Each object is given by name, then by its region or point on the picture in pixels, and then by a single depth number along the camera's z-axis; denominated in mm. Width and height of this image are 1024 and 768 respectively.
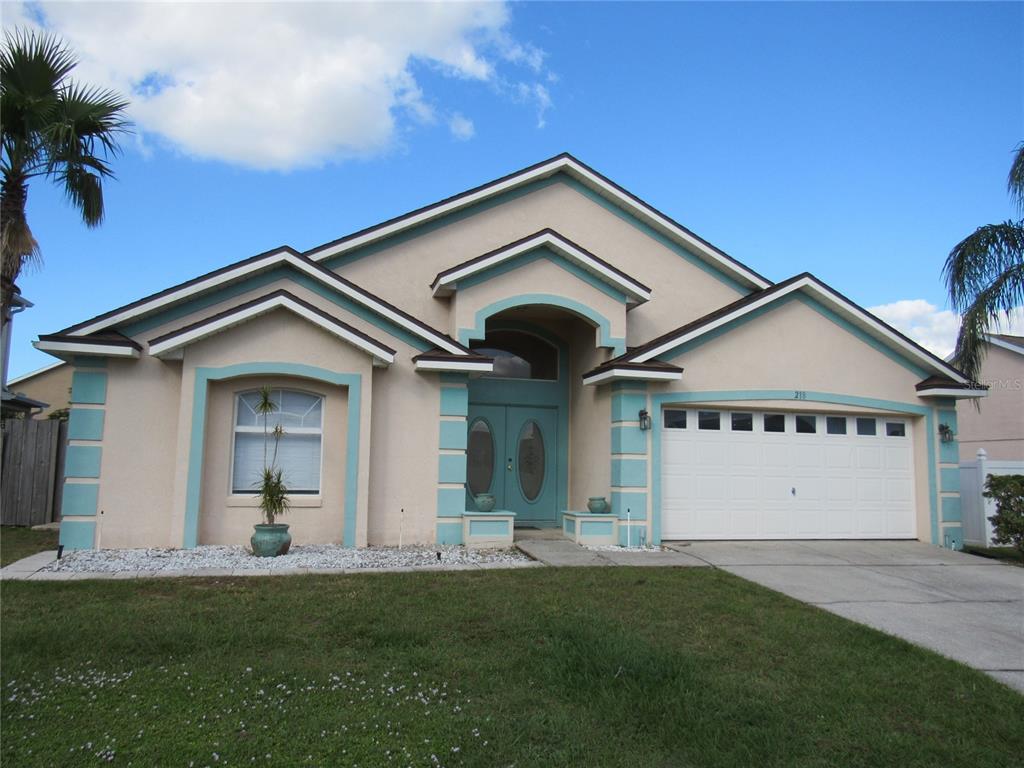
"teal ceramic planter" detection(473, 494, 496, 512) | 12633
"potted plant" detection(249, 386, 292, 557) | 10633
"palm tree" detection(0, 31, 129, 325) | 12125
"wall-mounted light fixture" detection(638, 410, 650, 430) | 12930
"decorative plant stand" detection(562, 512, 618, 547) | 12688
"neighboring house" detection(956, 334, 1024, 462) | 23344
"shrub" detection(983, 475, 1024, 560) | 12666
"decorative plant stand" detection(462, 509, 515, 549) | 12203
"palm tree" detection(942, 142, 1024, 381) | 13102
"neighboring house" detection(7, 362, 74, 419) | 28109
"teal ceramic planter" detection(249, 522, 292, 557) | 10609
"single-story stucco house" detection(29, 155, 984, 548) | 11273
